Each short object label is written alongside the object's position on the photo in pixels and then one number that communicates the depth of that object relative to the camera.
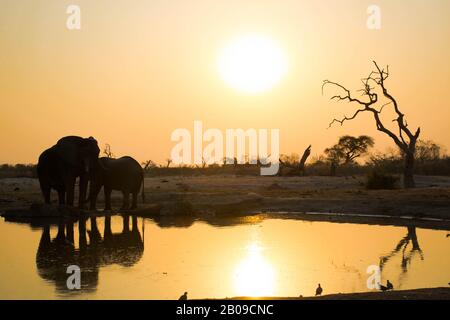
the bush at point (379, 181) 35.66
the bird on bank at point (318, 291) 10.56
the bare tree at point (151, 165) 80.14
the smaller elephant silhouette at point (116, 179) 26.45
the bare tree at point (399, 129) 35.69
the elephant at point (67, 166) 24.38
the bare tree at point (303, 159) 54.91
